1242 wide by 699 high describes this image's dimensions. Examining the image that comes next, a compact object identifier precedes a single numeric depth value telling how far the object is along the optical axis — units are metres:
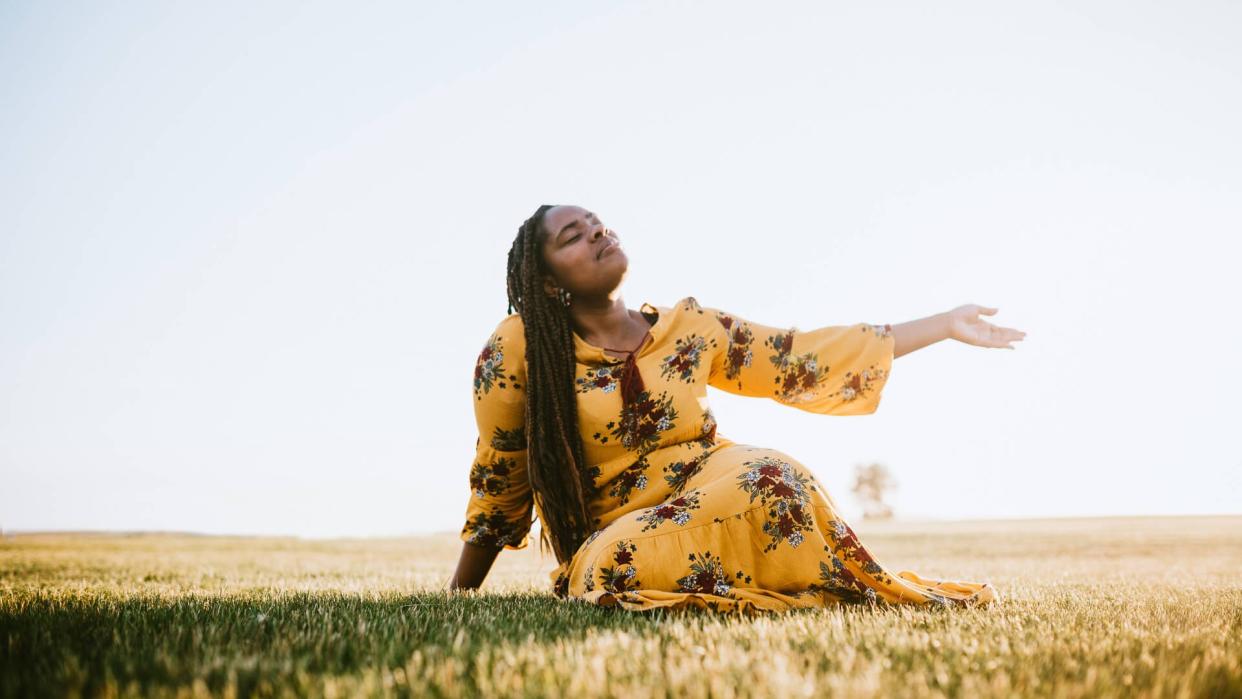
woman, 3.68
